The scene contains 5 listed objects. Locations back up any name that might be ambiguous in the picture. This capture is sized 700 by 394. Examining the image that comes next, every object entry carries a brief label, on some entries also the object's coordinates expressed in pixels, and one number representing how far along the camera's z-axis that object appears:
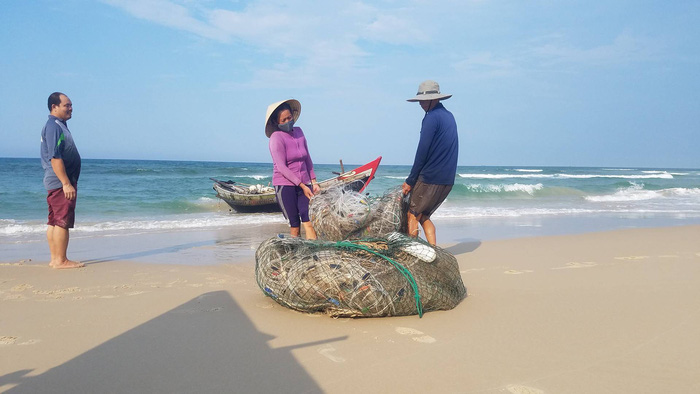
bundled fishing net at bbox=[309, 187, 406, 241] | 4.96
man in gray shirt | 5.50
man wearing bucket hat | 5.28
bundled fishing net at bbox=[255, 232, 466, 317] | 3.61
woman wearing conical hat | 5.38
